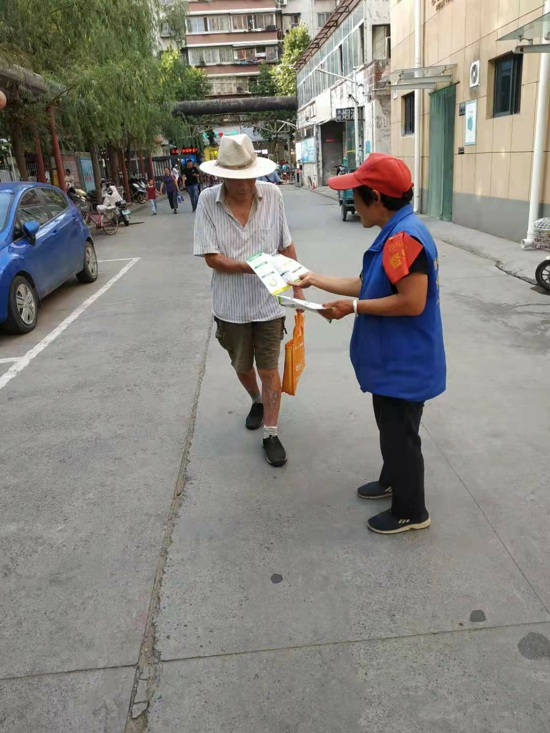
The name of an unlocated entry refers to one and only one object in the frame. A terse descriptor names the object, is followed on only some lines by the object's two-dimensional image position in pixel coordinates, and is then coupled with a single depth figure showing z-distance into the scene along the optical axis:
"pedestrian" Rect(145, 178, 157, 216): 23.52
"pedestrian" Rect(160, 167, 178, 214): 22.19
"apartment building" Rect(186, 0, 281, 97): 67.69
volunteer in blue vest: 2.40
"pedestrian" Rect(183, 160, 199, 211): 20.61
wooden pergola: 11.90
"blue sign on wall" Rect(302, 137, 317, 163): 36.91
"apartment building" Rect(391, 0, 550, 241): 10.28
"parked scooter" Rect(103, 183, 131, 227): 17.91
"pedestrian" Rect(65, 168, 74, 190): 19.59
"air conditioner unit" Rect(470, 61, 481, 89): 12.18
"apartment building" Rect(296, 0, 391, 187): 24.81
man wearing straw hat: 3.32
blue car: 6.78
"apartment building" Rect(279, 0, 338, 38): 64.12
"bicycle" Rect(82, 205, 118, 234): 17.42
